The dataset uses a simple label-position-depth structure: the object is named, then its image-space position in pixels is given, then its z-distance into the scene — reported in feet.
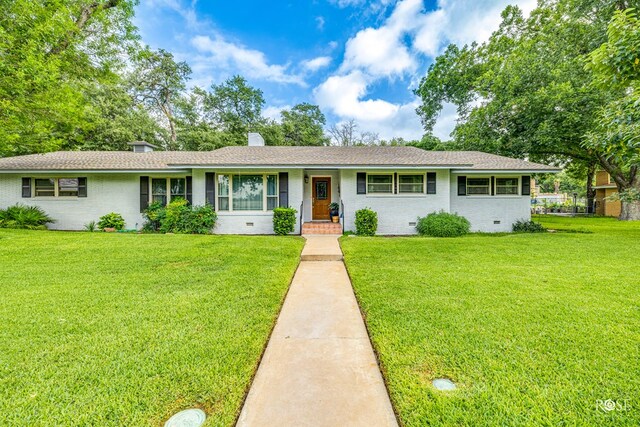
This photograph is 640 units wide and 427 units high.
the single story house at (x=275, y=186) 34.24
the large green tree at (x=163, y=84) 82.94
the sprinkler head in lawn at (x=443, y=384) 6.70
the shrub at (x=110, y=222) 35.35
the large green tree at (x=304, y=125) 91.45
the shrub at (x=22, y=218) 33.24
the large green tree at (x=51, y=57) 26.89
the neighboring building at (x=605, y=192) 71.00
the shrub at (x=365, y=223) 32.86
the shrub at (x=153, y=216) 33.96
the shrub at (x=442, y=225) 32.86
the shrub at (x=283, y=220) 32.94
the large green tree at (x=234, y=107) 88.99
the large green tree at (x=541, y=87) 42.32
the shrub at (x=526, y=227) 37.40
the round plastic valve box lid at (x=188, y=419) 5.64
